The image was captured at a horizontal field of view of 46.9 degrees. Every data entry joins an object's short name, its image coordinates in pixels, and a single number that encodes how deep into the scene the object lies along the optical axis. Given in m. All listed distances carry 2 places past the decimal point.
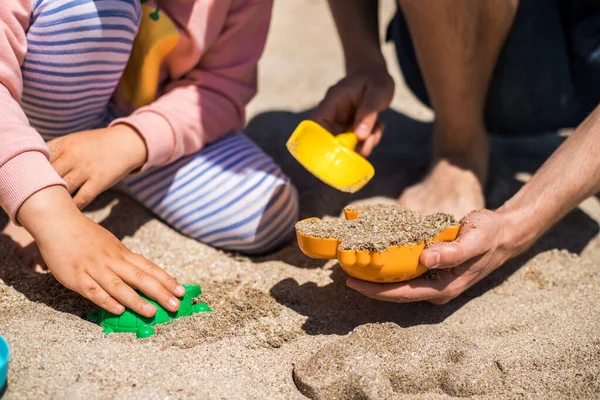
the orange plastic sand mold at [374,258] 1.04
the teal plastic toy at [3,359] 0.89
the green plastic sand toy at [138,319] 1.10
